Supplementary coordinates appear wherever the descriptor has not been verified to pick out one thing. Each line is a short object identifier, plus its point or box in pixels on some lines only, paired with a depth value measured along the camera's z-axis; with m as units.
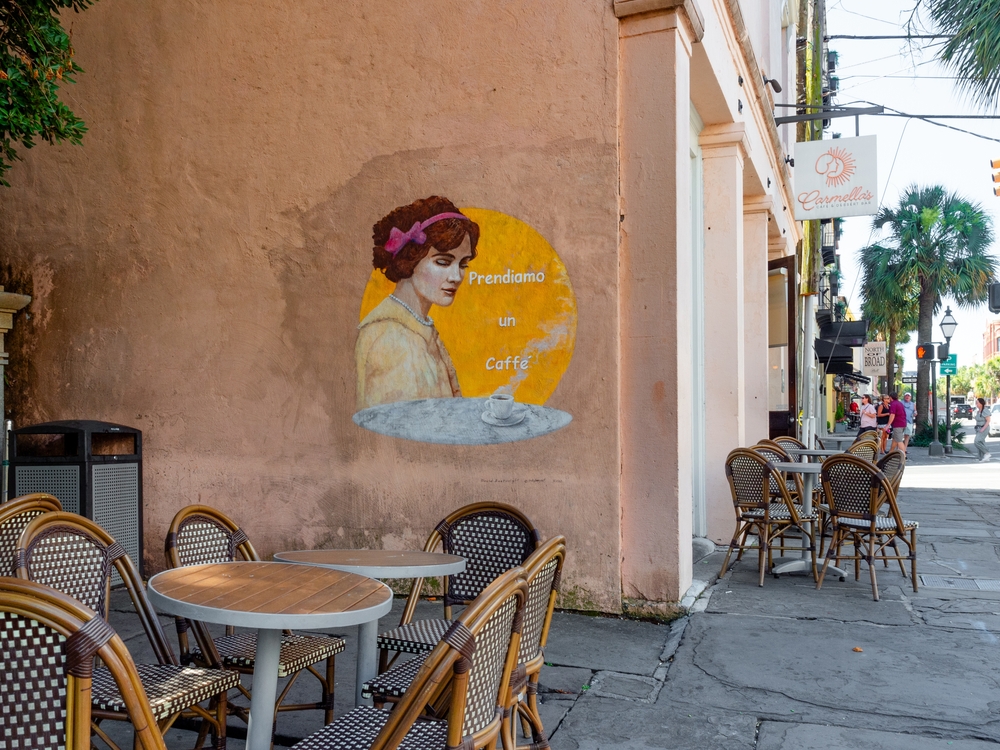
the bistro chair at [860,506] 6.25
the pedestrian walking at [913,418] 20.39
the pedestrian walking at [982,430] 23.75
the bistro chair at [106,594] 2.74
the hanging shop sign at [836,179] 10.97
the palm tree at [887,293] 35.91
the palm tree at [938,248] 32.41
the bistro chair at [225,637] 3.24
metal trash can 6.50
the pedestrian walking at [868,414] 19.00
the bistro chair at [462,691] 2.05
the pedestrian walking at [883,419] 20.39
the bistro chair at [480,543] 3.93
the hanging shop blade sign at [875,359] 29.39
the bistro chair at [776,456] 7.79
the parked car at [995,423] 39.41
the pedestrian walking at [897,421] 18.62
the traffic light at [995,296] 8.51
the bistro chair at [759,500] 6.77
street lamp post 27.06
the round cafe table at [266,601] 2.51
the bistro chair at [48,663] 1.90
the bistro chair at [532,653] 2.75
